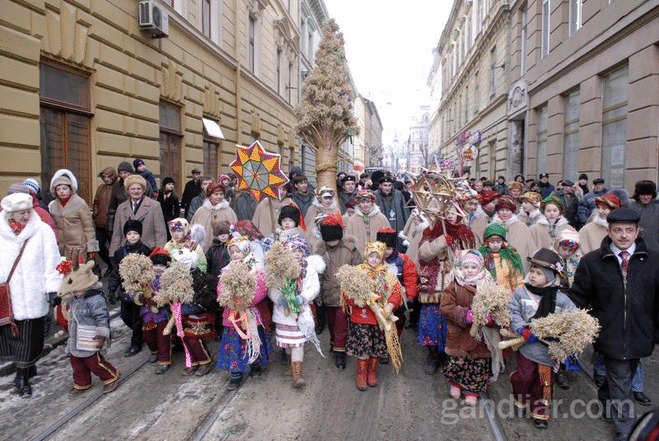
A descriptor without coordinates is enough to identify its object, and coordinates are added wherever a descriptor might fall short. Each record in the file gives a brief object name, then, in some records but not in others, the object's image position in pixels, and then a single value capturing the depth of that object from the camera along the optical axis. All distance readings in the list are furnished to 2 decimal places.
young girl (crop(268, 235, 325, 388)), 4.34
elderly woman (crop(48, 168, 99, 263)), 5.81
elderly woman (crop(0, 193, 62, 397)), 4.15
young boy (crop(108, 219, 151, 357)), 5.05
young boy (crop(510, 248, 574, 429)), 3.62
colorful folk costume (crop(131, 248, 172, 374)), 4.68
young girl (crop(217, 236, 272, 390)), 4.38
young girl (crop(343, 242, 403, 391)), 4.30
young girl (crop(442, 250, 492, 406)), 3.98
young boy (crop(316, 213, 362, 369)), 4.89
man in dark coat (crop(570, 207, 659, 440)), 3.43
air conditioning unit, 9.78
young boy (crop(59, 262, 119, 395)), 4.07
